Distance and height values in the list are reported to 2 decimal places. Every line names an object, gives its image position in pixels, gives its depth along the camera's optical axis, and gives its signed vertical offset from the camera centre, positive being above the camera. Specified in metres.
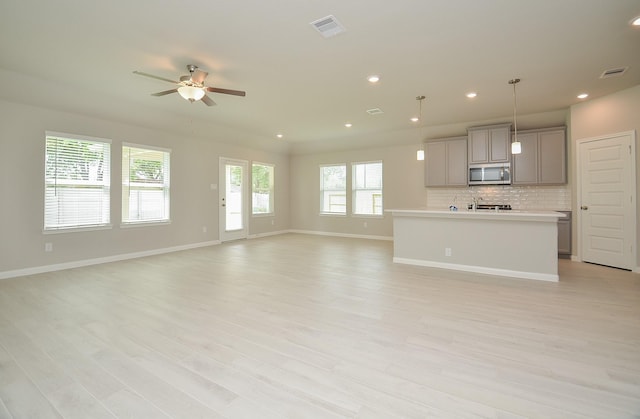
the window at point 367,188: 8.45 +0.65
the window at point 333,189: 9.06 +0.66
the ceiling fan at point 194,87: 3.62 +1.53
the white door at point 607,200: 4.73 +0.17
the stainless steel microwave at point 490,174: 6.29 +0.78
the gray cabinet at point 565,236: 5.69 -0.49
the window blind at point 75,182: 4.77 +0.50
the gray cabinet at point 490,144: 6.22 +1.41
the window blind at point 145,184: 5.77 +0.55
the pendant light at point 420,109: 4.98 +1.88
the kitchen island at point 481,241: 4.21 -0.48
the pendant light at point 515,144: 4.20 +0.93
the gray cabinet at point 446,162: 6.77 +1.12
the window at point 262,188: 8.65 +0.69
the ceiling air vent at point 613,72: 3.95 +1.86
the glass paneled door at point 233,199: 7.69 +0.32
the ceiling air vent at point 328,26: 2.83 +1.79
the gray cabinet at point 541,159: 5.84 +1.03
